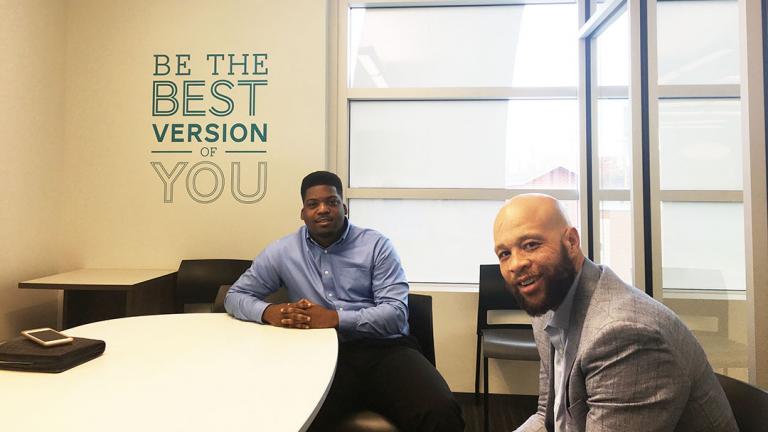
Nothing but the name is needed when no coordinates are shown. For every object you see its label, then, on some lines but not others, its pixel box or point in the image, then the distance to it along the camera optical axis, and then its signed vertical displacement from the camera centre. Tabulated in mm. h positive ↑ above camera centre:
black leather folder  1214 -362
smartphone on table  1313 -339
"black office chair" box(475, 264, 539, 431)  2492 -644
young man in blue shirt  1670 -349
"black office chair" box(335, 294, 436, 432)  2062 -438
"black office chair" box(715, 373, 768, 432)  972 -400
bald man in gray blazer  917 -244
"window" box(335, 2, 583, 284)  3221 +806
